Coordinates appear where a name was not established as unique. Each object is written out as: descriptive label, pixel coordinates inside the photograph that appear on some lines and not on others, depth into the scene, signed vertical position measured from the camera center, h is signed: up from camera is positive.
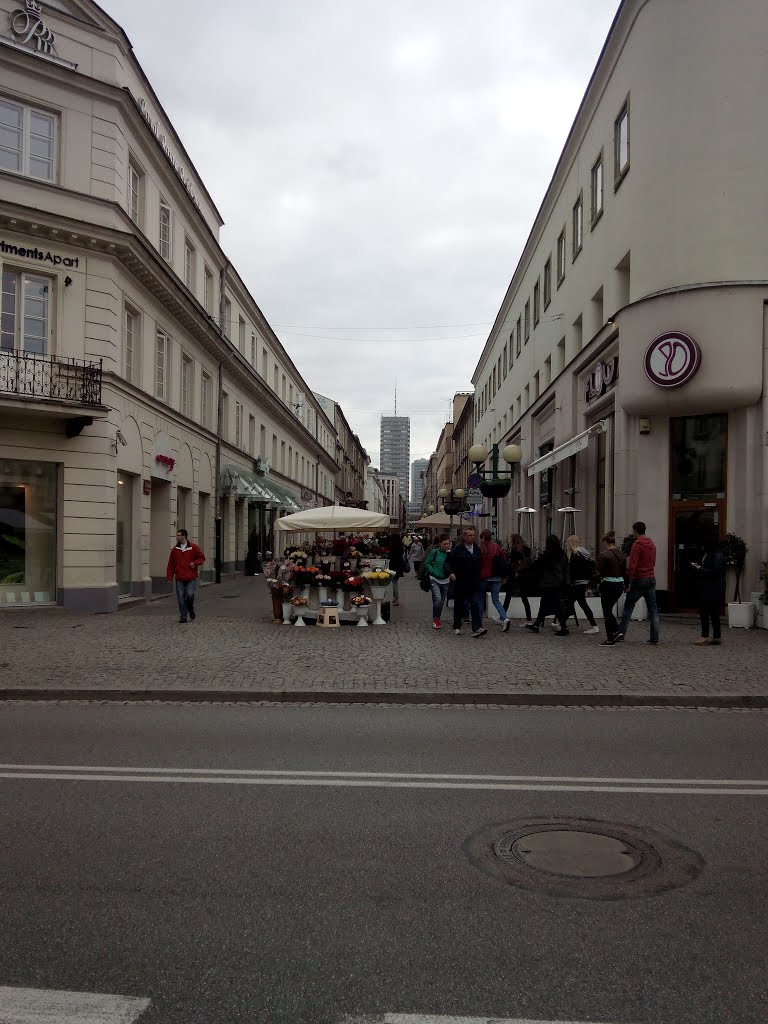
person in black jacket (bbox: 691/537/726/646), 12.85 -0.74
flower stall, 15.69 -1.05
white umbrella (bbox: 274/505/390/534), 17.41 +0.16
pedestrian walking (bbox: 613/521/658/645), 13.07 -0.65
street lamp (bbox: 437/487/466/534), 26.21 +0.99
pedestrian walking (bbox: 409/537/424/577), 33.22 -1.01
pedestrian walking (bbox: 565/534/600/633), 14.35 -0.70
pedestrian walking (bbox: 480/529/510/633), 14.84 -0.64
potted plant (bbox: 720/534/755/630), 15.02 -0.68
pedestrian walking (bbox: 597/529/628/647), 13.10 -0.76
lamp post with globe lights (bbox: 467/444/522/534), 20.83 +1.73
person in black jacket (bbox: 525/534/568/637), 13.78 -0.71
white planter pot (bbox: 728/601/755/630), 15.00 -1.43
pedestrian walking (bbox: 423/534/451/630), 15.52 -0.84
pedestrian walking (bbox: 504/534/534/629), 15.99 -1.00
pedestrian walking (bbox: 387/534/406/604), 19.20 -0.59
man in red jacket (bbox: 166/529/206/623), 15.88 -0.83
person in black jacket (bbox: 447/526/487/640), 14.22 -0.75
